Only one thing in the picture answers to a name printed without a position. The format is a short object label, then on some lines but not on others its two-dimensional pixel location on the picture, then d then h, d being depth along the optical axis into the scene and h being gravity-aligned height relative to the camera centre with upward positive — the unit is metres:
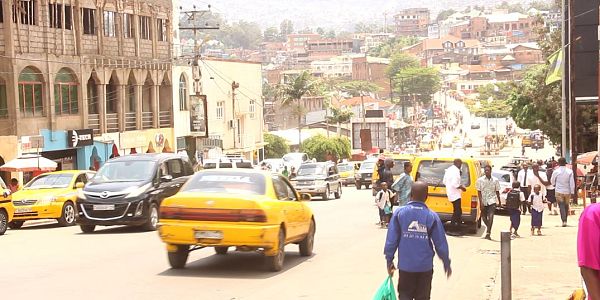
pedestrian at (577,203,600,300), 6.75 -1.06
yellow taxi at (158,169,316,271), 14.61 -1.61
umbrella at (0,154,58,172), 34.55 -1.77
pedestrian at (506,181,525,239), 20.62 -2.32
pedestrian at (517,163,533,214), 27.09 -2.19
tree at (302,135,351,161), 99.69 -4.32
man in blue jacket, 9.93 -1.43
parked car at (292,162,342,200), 41.38 -3.17
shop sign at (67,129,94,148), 46.56 -1.19
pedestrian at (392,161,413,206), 21.23 -1.81
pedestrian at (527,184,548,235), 22.20 -2.47
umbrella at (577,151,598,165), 40.11 -2.54
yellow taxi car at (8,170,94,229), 24.95 -2.14
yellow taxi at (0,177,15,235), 22.88 -2.18
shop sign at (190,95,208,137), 66.75 -0.49
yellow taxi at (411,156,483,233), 22.75 -1.92
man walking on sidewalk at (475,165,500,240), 21.64 -2.07
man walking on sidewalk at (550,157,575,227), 24.25 -2.24
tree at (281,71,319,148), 102.12 +1.63
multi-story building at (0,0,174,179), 41.62 +1.65
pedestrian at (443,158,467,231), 21.91 -1.92
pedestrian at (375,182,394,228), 23.59 -2.40
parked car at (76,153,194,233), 21.97 -1.81
